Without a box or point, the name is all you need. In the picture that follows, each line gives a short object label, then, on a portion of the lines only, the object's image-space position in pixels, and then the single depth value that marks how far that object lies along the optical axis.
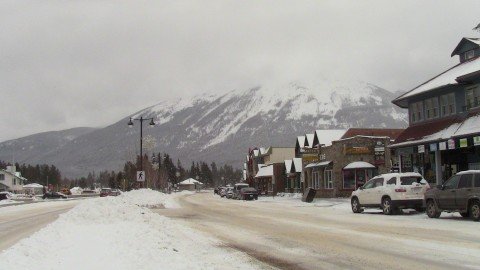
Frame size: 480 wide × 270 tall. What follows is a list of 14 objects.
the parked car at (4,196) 75.12
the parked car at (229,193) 69.39
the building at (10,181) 125.93
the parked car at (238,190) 62.31
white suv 25.47
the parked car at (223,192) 76.79
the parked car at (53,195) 87.62
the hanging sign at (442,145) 29.50
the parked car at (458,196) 20.38
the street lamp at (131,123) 45.37
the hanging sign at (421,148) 31.58
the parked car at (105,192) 79.32
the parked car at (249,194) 59.78
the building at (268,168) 79.50
